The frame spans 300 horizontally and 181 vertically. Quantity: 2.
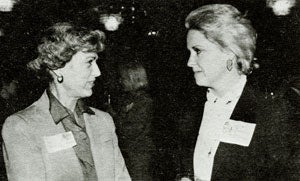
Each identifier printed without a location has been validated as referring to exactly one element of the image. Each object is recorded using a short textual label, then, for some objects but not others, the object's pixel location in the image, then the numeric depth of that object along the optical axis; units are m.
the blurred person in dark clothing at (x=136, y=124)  3.03
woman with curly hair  1.73
